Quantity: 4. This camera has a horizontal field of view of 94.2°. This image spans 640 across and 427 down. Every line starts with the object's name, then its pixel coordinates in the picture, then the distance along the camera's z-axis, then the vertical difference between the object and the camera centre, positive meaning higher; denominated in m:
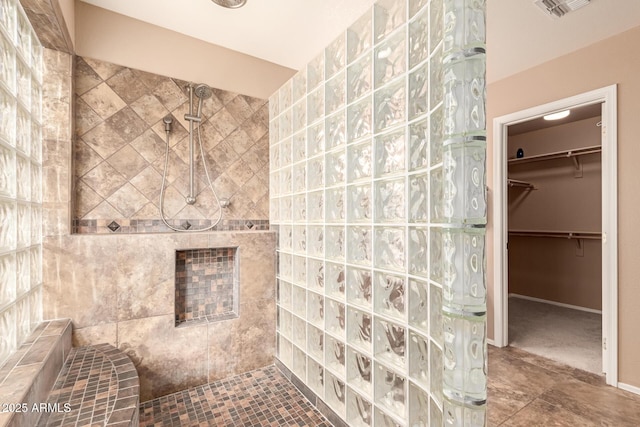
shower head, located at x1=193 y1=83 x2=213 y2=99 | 2.04 +0.85
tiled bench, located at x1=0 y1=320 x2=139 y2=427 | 0.98 -0.72
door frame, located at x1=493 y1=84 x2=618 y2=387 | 1.88 +0.00
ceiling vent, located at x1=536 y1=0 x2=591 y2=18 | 1.60 +1.14
